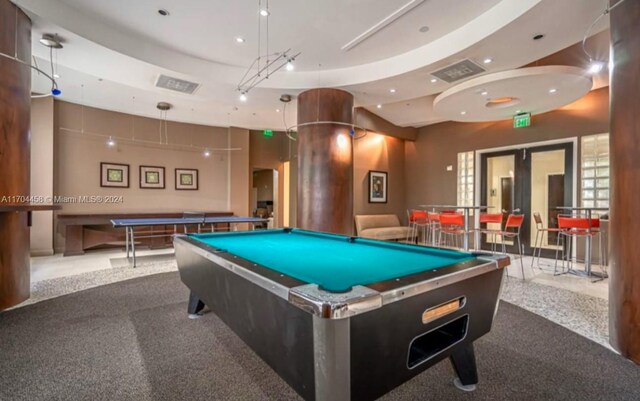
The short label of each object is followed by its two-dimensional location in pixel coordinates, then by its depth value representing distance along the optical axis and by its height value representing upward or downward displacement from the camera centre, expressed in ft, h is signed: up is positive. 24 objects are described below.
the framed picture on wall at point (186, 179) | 25.49 +1.68
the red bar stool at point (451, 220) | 17.67 -1.30
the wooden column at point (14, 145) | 9.85 +1.81
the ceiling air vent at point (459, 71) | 14.07 +6.42
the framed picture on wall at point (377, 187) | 26.58 +1.09
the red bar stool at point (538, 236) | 19.69 -2.57
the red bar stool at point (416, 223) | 22.35 -1.89
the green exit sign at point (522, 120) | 19.32 +5.30
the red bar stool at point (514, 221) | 16.75 -1.25
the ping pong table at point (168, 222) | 16.12 -1.43
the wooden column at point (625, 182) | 7.13 +0.42
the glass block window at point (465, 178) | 24.62 +1.76
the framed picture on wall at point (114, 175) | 22.16 +1.75
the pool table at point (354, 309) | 3.18 -1.50
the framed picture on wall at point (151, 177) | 23.88 +1.71
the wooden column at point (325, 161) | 17.31 +2.21
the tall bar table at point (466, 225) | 17.13 -1.57
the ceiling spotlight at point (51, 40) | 11.91 +6.49
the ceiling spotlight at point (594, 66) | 12.83 +5.86
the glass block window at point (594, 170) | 17.93 +1.80
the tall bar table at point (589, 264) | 14.88 -3.33
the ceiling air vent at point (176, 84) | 16.07 +6.47
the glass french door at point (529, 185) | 20.03 +1.06
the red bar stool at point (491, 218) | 17.39 -1.14
